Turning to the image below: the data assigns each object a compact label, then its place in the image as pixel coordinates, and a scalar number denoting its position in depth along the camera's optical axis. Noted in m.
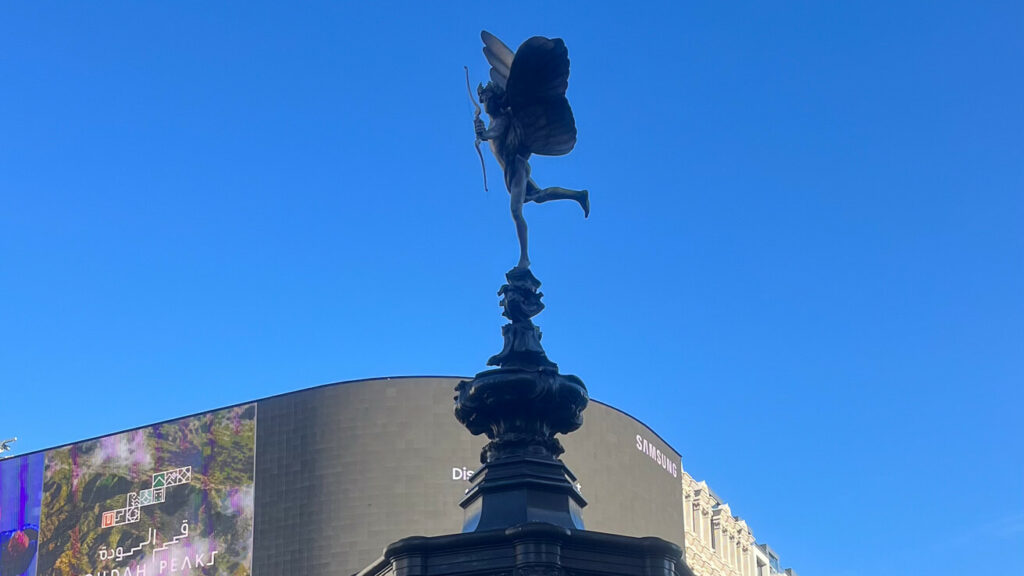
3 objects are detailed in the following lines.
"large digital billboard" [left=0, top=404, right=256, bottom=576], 63.09
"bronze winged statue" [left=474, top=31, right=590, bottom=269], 11.60
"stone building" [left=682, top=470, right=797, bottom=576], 72.00
